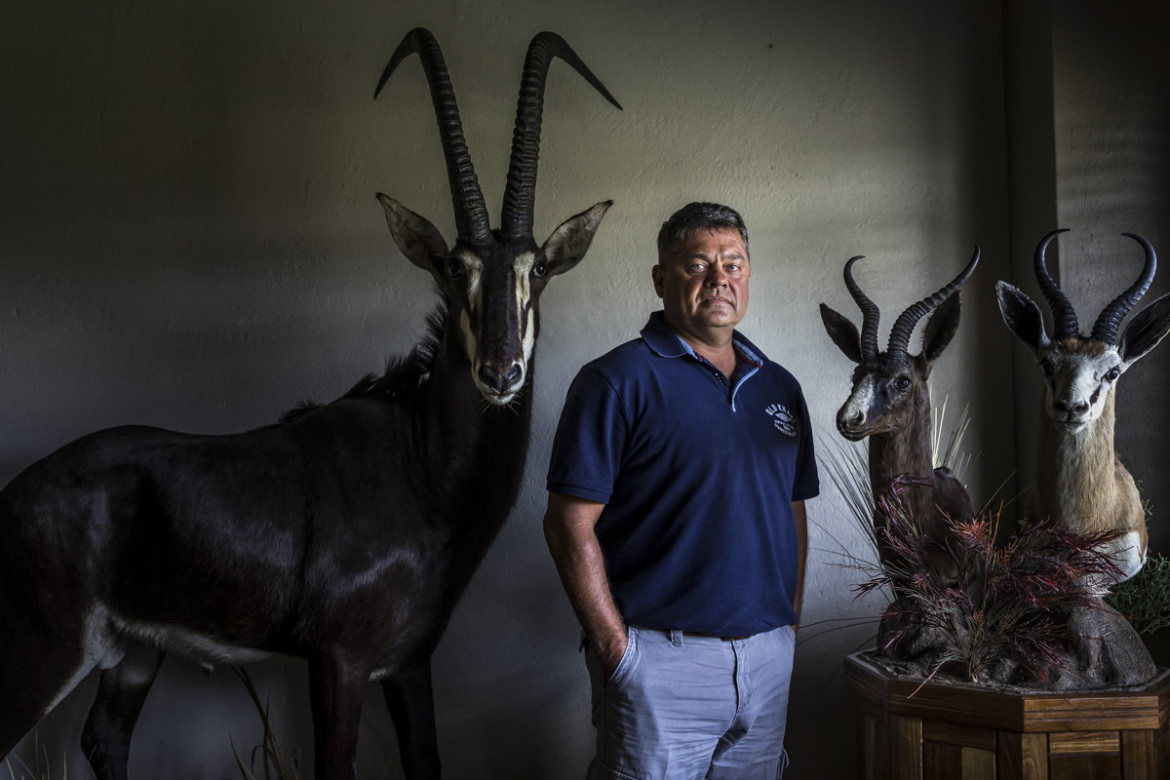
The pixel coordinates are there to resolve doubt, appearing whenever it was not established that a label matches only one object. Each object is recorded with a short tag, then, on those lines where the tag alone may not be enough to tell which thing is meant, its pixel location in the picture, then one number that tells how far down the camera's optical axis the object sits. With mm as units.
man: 2012
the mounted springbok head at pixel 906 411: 2332
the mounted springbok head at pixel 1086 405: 2166
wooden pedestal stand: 2070
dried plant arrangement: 2141
